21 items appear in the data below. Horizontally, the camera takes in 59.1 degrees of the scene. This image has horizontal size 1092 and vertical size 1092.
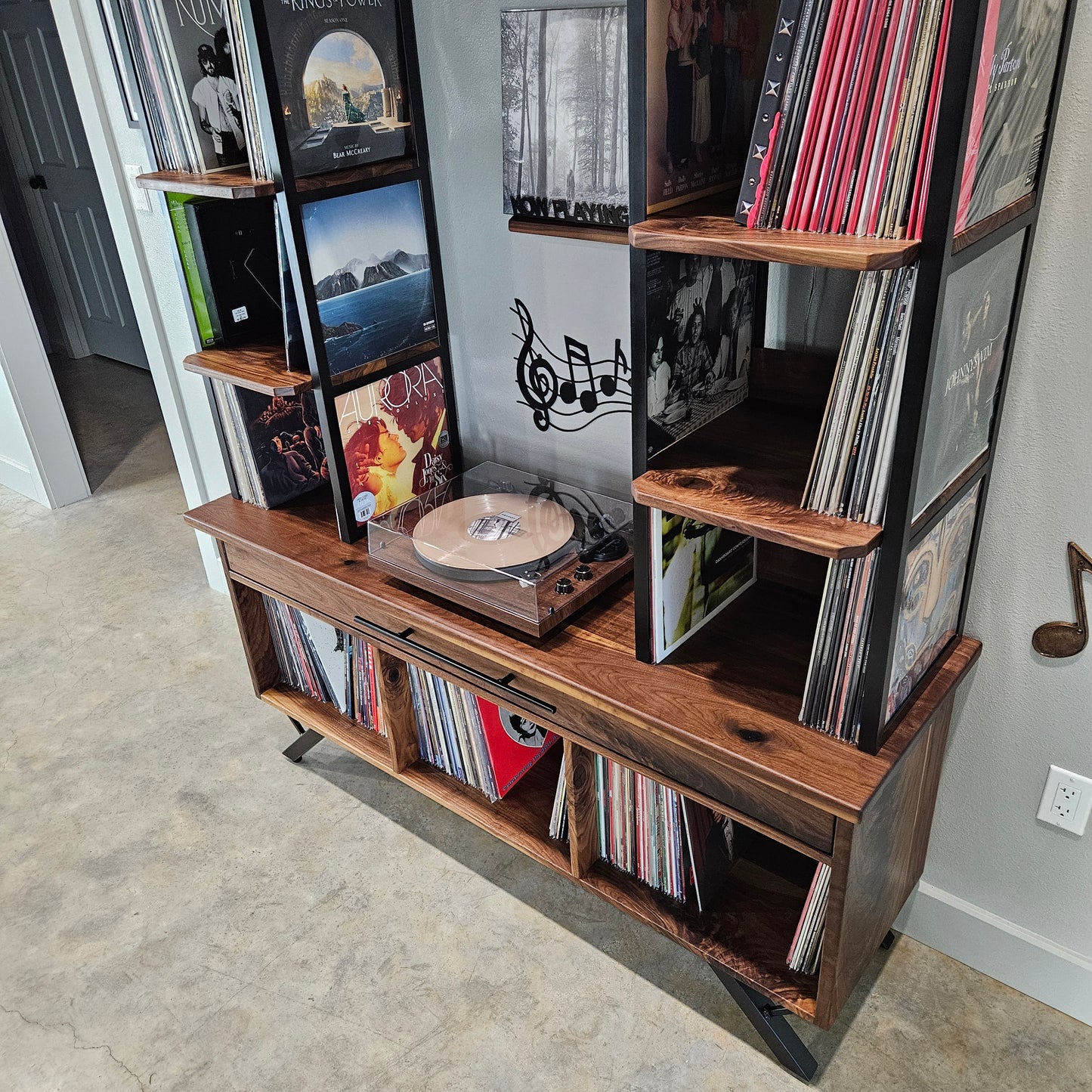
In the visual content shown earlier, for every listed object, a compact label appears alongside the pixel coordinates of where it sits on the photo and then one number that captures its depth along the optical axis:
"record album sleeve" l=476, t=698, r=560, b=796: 1.75
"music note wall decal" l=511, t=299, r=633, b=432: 1.68
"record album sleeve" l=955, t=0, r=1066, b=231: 0.92
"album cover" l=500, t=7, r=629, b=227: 1.35
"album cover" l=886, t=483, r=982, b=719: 1.22
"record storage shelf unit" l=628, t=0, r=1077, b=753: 0.95
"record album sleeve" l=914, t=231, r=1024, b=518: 1.06
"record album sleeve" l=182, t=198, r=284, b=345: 1.71
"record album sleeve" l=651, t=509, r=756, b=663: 1.36
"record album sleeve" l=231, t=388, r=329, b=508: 1.88
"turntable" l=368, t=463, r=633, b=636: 1.55
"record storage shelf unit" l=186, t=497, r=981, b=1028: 1.28
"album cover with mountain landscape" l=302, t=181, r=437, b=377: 1.60
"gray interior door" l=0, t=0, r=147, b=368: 4.37
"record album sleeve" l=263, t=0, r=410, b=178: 1.44
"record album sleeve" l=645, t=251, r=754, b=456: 1.23
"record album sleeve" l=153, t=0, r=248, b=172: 1.54
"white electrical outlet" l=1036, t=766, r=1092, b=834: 1.44
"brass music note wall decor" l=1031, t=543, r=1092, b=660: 1.32
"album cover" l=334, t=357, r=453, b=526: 1.75
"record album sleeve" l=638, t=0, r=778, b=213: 1.11
